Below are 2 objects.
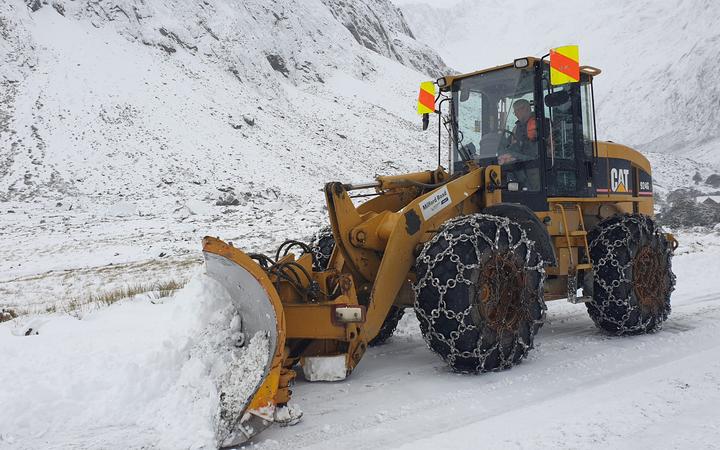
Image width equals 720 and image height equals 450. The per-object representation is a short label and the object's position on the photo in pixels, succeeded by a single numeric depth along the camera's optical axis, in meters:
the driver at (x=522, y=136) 6.36
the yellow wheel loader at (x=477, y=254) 4.65
